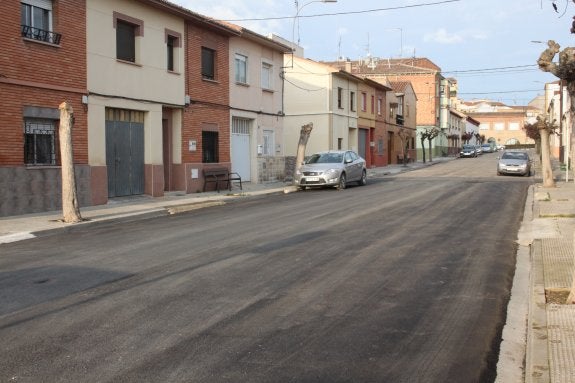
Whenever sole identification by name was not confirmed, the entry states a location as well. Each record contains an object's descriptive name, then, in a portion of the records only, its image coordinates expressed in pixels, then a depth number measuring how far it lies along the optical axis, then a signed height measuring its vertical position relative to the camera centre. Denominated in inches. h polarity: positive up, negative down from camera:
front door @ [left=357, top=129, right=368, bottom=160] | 1692.9 +58.2
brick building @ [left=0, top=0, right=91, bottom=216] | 565.3 +67.8
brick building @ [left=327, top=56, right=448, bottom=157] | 2554.1 +363.8
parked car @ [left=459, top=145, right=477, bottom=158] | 2714.1 +47.8
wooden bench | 895.0 -20.7
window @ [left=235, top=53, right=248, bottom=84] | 993.5 +156.5
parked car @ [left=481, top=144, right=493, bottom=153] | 3420.3 +82.8
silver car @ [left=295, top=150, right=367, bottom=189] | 941.2 -10.7
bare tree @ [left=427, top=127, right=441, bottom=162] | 2264.4 +109.5
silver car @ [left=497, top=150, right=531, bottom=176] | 1284.4 -3.2
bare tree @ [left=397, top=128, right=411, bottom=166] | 2084.0 +76.8
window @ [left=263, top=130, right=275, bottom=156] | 1093.1 +37.3
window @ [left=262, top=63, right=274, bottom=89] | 1085.8 +158.3
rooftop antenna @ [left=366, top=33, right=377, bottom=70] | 2519.7 +421.8
